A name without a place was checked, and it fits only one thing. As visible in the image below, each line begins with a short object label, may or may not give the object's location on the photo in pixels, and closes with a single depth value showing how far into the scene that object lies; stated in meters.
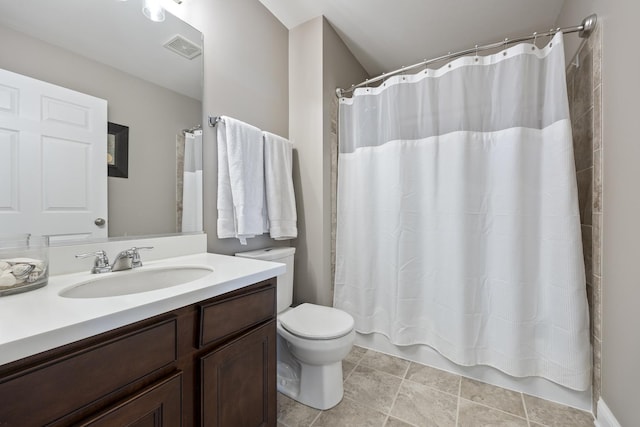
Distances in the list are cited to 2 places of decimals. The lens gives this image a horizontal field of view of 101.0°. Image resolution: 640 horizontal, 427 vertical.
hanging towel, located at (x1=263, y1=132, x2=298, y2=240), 1.70
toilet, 1.30
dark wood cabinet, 0.52
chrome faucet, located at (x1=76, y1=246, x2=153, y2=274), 1.01
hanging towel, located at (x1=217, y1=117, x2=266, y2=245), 1.46
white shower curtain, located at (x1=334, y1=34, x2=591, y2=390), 1.35
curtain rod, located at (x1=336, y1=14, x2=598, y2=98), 1.26
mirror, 0.93
